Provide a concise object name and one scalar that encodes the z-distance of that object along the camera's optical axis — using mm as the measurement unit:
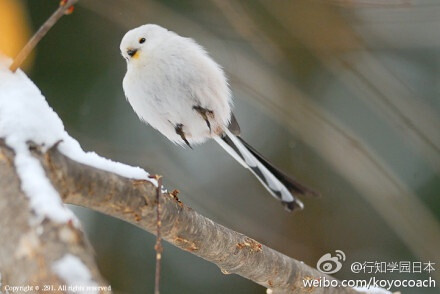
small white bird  3808
